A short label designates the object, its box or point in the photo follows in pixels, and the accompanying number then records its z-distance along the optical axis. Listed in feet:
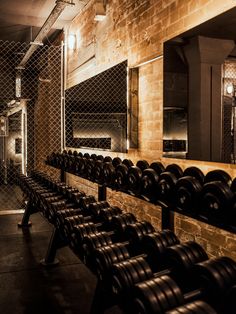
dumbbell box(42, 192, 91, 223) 9.75
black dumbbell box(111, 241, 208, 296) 5.20
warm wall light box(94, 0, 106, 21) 12.76
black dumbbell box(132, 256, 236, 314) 4.40
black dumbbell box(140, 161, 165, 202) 7.25
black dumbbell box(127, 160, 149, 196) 7.84
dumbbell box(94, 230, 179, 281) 5.86
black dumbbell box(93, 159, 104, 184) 9.80
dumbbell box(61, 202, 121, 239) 8.18
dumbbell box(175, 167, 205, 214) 6.04
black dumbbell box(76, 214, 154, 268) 6.75
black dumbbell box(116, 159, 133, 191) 8.46
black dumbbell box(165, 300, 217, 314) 4.05
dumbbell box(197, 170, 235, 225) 5.36
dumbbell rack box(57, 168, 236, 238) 5.40
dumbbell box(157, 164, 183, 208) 6.75
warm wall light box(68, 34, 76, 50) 16.90
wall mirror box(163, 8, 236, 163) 7.25
